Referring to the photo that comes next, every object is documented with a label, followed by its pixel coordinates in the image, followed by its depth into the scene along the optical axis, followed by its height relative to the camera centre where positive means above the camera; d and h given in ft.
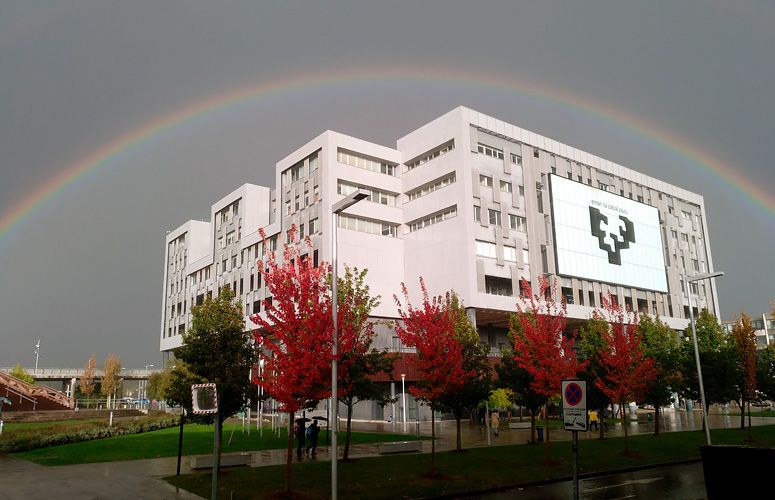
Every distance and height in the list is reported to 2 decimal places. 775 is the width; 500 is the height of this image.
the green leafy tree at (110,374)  357.20 +10.74
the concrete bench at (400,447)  98.53 -10.35
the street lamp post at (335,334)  52.65 +5.11
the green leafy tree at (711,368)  141.69 +2.90
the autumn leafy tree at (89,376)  373.20 +10.10
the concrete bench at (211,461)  78.74 -9.65
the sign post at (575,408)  39.78 -1.79
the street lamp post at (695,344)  106.55 +6.53
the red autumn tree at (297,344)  60.70 +4.54
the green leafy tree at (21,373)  358.08 +13.08
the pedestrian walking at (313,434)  98.73 -7.90
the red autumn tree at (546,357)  89.76 +4.01
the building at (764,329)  550.52 +47.25
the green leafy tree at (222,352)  73.00 +4.65
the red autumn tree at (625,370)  104.78 +2.11
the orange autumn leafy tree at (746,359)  141.59 +4.72
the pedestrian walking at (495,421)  147.00 -9.46
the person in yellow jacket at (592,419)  155.74 -9.68
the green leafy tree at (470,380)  92.02 +0.68
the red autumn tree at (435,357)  80.79 +3.81
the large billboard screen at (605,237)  252.62 +65.84
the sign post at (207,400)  45.42 -0.79
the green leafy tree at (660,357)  134.31 +5.97
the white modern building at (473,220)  227.20 +69.26
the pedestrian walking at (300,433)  98.63 -7.60
